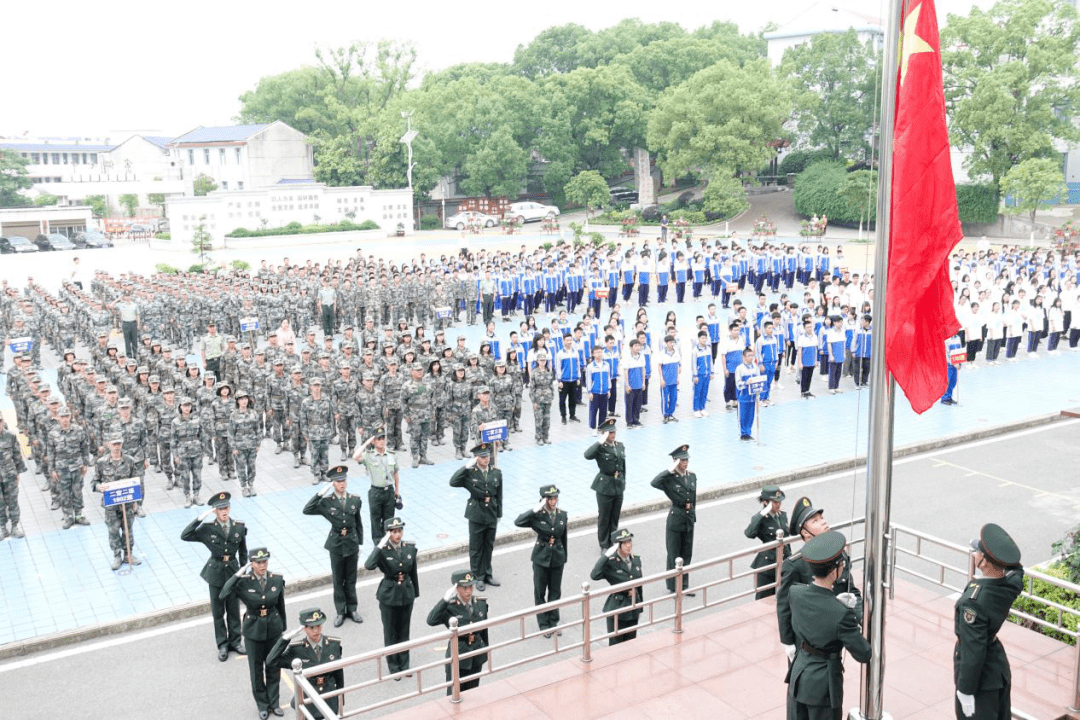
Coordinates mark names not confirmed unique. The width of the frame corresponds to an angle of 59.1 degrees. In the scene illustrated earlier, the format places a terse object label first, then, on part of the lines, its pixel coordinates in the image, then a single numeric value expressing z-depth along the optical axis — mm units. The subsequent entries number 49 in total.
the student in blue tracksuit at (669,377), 15898
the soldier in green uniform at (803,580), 6189
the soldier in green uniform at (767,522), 9140
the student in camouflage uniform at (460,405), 14383
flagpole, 5371
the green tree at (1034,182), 40812
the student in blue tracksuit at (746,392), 14828
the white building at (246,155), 64312
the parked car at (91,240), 53438
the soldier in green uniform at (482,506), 9891
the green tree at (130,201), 71350
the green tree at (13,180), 68812
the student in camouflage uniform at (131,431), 11945
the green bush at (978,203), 46812
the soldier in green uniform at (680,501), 9812
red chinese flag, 5254
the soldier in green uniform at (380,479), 10539
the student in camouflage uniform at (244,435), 12508
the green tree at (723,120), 51750
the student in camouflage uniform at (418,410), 13766
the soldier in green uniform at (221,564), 8664
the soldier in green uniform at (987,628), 5789
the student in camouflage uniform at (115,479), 10516
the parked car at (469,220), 56625
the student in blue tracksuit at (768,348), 17047
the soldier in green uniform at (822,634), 5508
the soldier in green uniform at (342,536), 9266
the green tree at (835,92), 53625
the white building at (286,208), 47312
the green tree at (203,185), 63375
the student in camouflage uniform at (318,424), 13008
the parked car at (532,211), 60062
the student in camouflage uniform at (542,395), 14820
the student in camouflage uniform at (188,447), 12320
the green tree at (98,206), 71438
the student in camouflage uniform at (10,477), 11109
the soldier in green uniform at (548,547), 9000
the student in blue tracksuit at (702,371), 16438
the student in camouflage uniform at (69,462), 11492
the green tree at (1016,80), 42812
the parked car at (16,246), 50844
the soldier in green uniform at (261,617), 7684
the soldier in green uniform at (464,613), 7555
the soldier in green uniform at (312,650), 7176
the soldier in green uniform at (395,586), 8211
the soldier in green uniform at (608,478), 10688
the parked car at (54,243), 52594
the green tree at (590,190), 56344
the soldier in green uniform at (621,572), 8180
